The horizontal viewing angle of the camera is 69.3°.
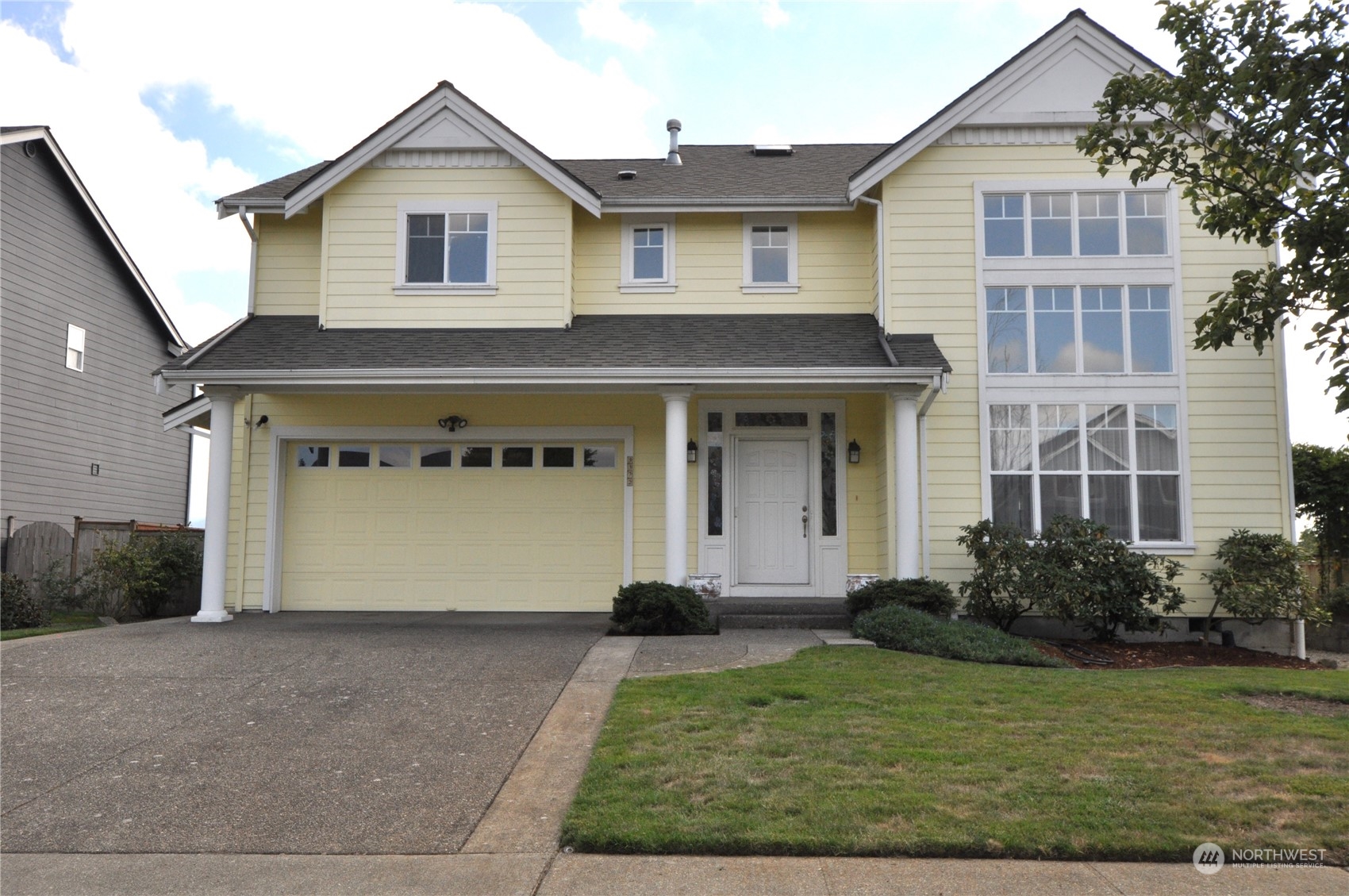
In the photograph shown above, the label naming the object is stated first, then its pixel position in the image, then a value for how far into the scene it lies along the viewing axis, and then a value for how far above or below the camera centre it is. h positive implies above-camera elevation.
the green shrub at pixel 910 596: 10.78 -0.80
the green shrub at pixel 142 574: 12.97 -0.73
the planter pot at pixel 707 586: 11.79 -0.76
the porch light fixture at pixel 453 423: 13.16 +1.32
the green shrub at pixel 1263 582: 10.82 -0.62
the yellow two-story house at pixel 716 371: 11.80 +1.79
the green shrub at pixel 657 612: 10.27 -0.94
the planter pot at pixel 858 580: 11.62 -0.67
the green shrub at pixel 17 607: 11.78 -1.08
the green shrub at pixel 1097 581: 10.50 -0.61
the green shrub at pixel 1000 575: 10.77 -0.57
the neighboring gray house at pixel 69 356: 16.22 +2.99
